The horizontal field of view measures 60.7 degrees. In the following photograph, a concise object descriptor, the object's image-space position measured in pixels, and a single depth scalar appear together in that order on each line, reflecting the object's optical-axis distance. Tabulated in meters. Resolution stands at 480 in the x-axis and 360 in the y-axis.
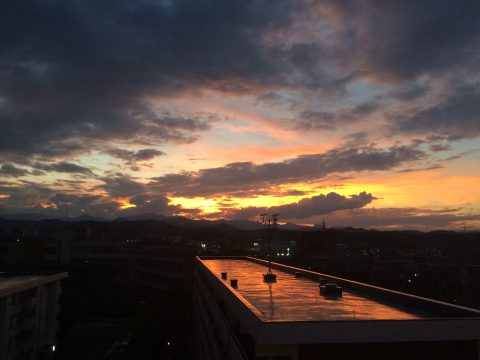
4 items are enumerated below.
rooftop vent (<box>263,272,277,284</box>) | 31.36
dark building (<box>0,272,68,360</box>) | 38.31
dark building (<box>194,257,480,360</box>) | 13.64
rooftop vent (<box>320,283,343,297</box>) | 23.38
